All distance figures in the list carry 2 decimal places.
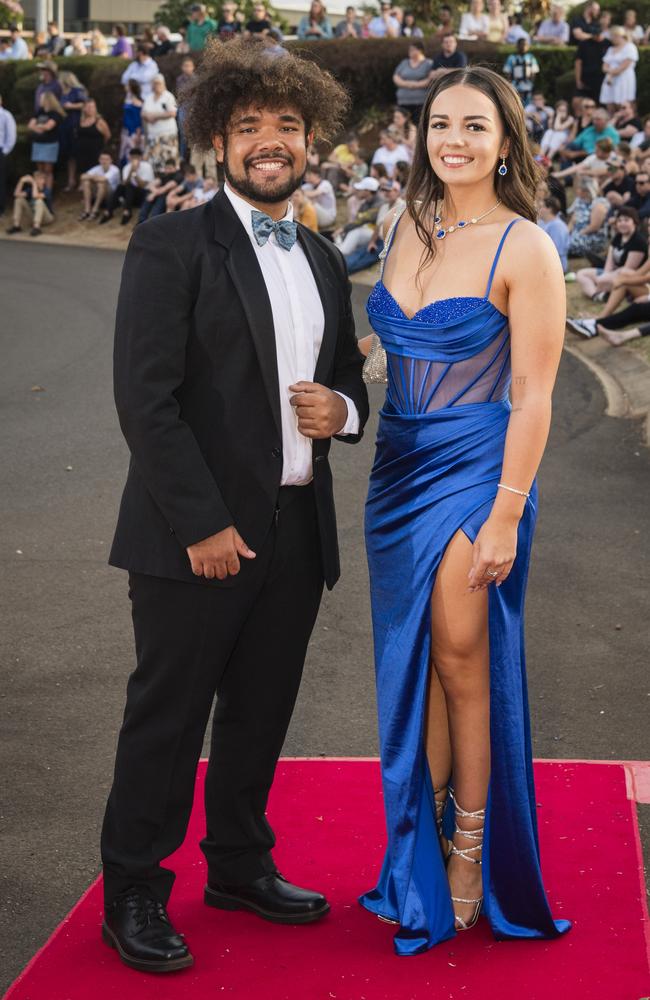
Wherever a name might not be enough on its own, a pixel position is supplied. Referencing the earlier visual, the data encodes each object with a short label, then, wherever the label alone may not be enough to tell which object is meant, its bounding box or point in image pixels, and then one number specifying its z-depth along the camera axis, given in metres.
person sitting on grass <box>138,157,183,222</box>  21.20
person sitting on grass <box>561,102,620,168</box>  18.27
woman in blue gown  3.36
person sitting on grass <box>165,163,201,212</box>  20.44
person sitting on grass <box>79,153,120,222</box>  23.12
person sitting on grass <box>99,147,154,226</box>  22.16
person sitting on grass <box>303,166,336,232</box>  19.95
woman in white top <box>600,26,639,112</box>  20.22
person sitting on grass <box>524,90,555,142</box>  20.59
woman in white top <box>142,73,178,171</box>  22.56
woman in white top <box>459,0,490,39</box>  25.42
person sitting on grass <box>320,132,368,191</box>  22.12
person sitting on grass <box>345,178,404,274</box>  18.05
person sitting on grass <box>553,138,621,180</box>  17.28
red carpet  3.26
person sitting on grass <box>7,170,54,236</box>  23.50
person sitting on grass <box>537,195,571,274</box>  14.52
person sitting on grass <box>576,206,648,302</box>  13.58
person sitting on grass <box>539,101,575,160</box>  19.95
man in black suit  3.28
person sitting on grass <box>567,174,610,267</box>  15.54
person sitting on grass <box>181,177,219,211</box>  20.02
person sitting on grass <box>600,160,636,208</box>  15.51
